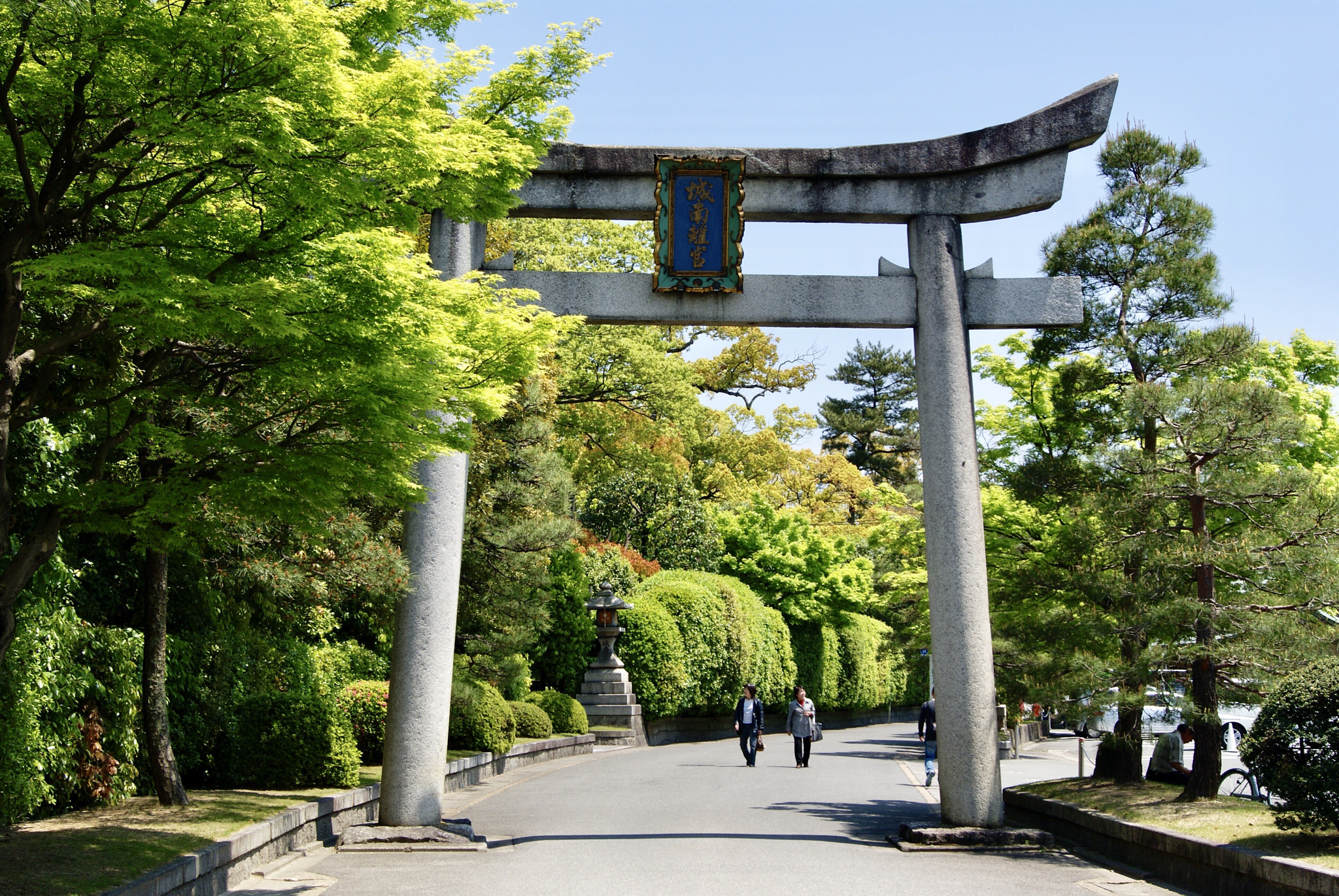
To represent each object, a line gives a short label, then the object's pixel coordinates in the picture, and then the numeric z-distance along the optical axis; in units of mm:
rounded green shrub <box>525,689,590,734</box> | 25578
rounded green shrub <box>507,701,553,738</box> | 22781
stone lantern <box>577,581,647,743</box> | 27922
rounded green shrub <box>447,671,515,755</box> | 18578
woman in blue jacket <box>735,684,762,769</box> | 23031
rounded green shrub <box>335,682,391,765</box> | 15859
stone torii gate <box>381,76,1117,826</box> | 11805
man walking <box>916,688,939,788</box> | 19606
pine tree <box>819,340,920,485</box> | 66125
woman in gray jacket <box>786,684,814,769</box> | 22609
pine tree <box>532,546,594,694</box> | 27672
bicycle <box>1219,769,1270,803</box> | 12962
